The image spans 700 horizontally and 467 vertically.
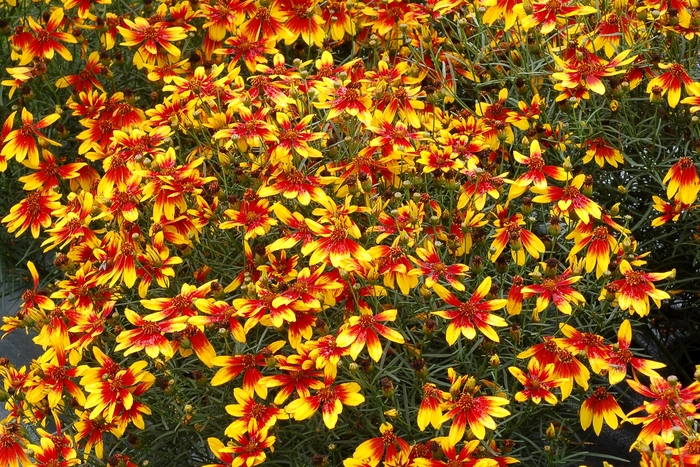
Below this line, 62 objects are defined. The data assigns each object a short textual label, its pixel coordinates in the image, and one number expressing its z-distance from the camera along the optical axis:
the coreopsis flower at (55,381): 2.17
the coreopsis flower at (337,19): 3.04
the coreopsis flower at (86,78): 3.04
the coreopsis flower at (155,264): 2.21
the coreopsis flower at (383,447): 1.88
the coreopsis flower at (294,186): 2.22
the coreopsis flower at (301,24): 2.92
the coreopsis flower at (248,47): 2.91
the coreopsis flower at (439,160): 2.33
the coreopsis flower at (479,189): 2.34
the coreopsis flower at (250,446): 1.89
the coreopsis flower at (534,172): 2.29
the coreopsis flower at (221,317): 2.00
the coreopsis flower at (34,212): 2.56
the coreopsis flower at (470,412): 1.84
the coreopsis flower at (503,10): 2.61
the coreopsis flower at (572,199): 2.17
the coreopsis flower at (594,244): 2.14
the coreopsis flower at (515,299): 2.07
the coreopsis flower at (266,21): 2.94
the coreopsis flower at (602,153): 2.49
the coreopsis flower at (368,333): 1.90
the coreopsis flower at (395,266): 2.04
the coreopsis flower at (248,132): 2.34
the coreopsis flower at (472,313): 1.96
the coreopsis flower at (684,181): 2.28
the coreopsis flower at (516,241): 2.10
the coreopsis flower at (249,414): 1.92
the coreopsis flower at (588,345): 1.96
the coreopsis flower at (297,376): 1.95
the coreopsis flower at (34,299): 2.27
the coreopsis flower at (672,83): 2.40
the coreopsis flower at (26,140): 2.72
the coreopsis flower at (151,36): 2.86
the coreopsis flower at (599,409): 1.99
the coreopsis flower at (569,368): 1.96
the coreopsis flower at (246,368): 1.99
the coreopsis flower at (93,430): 2.10
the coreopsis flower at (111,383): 2.01
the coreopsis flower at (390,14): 3.04
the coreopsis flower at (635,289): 2.01
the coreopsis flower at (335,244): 2.06
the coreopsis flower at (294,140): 2.30
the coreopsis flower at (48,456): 2.04
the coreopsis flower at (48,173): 2.73
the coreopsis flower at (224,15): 2.94
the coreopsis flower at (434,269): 2.04
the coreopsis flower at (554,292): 2.00
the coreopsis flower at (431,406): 1.87
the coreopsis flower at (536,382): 1.91
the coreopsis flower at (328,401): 1.88
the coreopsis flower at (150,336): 1.98
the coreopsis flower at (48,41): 2.93
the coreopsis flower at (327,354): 1.89
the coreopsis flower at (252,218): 2.19
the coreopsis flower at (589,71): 2.42
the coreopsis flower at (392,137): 2.38
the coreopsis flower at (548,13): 2.56
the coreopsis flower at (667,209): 2.40
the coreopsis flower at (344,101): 2.42
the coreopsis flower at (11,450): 2.07
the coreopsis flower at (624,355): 1.96
